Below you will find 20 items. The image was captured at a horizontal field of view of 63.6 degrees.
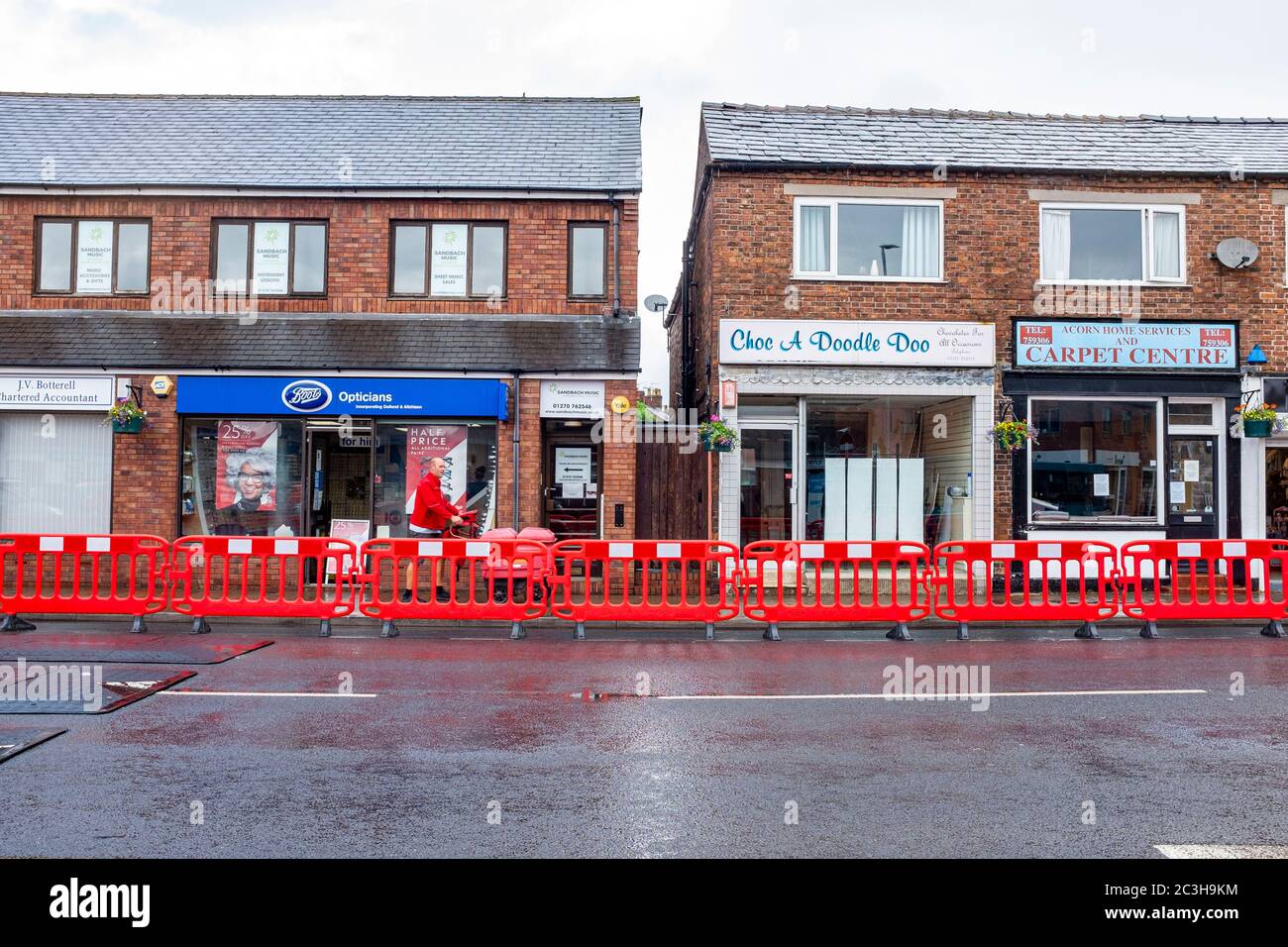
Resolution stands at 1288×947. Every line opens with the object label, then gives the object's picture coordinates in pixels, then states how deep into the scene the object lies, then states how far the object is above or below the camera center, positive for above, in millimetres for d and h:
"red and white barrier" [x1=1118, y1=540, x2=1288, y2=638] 12320 -986
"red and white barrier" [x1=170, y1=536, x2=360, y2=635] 12102 -999
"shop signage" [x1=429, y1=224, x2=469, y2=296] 17609 +3920
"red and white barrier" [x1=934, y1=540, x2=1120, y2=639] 12086 -962
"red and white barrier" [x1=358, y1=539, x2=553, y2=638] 12039 -962
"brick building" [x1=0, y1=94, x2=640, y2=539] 16672 +2601
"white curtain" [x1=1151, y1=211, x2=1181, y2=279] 17172 +4240
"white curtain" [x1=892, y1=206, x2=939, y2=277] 17062 +4267
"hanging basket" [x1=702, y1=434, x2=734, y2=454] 15952 +789
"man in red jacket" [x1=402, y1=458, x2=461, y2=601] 13641 -220
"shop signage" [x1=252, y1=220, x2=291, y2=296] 17688 +3987
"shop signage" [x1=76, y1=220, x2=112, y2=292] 17719 +3955
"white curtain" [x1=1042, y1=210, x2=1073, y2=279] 17125 +4257
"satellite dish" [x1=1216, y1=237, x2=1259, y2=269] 16859 +4079
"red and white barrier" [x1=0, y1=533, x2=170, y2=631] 12109 -1031
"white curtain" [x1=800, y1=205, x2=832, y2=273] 17031 +4219
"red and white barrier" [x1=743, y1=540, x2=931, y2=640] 12031 -980
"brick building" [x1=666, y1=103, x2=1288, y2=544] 16812 +2731
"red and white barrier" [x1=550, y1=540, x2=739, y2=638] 12047 -980
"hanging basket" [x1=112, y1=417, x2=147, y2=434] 16453 +1011
